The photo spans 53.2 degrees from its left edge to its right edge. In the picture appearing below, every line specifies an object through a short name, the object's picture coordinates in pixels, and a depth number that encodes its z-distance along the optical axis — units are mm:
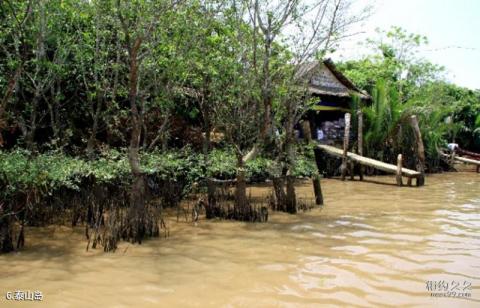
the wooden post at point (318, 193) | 9841
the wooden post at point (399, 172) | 13822
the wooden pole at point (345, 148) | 14891
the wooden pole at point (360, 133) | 16062
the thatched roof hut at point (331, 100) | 16969
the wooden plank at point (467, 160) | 19469
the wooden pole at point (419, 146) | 15805
